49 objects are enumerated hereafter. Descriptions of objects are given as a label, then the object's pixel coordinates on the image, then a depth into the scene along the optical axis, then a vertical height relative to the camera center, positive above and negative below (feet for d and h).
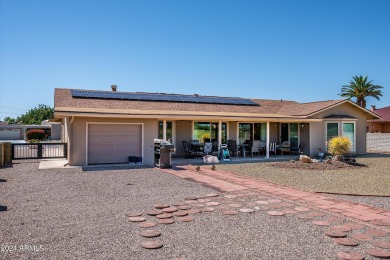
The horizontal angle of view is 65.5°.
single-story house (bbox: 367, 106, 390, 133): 113.60 +4.21
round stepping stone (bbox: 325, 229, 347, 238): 15.38 -5.04
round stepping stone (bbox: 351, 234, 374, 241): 14.90 -5.07
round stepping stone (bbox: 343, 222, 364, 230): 16.71 -5.03
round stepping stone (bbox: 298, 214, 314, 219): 18.72 -5.04
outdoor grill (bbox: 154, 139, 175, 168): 43.32 -2.63
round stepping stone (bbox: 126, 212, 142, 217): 19.12 -5.06
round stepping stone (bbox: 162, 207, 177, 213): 20.15 -5.05
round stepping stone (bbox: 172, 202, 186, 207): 21.80 -5.04
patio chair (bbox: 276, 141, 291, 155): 61.03 -2.33
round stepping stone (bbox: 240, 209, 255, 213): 20.17 -5.05
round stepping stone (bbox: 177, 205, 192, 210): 20.92 -5.04
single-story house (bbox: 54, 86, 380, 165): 45.16 +2.43
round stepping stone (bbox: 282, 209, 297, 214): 19.87 -5.02
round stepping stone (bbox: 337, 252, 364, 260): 12.65 -5.11
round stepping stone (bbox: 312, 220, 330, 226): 17.30 -5.05
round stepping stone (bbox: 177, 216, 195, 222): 18.17 -5.10
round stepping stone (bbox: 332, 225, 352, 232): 16.25 -5.03
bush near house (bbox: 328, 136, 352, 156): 48.91 -1.53
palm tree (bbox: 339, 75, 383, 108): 127.43 +19.59
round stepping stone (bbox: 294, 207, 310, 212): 20.36 -5.00
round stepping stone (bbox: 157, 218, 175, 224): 17.68 -5.09
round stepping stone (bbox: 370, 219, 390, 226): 17.29 -5.03
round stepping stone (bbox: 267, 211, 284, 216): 19.43 -5.04
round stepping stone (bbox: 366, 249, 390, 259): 12.84 -5.08
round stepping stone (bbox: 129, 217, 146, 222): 18.04 -5.08
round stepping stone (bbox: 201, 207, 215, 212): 20.45 -5.06
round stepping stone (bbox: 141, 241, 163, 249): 13.83 -5.11
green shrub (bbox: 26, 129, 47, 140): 120.26 -0.28
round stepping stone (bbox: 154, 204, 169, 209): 21.12 -5.02
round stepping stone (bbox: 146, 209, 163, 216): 19.42 -5.07
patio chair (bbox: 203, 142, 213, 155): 54.34 -2.17
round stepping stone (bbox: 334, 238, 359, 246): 14.20 -5.08
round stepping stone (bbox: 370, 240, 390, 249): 13.92 -5.06
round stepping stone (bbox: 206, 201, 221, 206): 22.15 -5.04
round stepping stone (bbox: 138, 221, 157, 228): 16.97 -5.10
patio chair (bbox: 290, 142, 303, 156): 59.50 -2.96
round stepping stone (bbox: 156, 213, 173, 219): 18.75 -5.07
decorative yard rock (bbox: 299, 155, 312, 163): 47.83 -3.88
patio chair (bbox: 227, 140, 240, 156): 56.87 -1.87
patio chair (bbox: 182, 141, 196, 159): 55.76 -2.96
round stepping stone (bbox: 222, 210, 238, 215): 19.69 -5.06
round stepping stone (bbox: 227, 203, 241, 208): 21.54 -5.03
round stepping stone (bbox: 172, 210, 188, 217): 19.26 -5.07
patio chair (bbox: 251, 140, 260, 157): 58.76 -2.11
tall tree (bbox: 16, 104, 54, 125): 227.20 +14.87
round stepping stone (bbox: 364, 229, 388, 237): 15.46 -5.05
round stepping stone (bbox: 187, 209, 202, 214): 19.93 -5.06
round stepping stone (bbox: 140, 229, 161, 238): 15.42 -5.10
